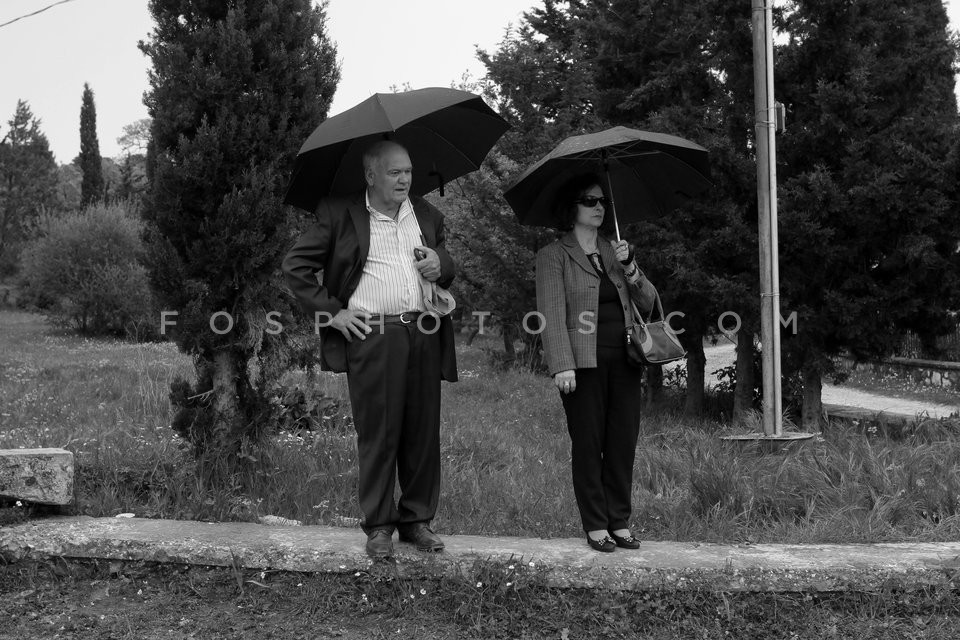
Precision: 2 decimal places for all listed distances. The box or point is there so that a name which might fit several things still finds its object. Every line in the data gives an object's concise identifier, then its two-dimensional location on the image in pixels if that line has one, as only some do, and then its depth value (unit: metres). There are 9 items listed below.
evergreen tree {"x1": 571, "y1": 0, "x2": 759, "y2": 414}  8.34
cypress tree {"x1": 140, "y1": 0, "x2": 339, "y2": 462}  4.70
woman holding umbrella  3.76
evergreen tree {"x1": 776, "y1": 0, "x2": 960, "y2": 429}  7.39
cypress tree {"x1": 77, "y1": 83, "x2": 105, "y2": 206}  43.03
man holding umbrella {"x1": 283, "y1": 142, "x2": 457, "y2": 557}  3.56
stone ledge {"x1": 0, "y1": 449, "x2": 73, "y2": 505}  3.95
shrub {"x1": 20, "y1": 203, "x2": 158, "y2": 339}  22.38
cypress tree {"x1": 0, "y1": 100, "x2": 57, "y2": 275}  40.81
